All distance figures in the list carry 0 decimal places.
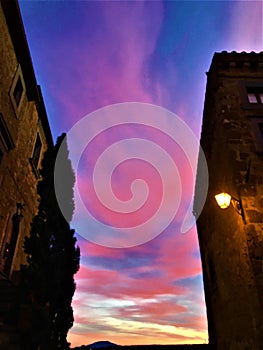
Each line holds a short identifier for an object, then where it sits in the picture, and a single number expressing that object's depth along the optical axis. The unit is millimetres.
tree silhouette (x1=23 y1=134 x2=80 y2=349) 7188
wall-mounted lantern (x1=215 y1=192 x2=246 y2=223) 6691
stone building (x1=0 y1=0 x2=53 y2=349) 7826
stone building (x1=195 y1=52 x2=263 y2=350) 6387
